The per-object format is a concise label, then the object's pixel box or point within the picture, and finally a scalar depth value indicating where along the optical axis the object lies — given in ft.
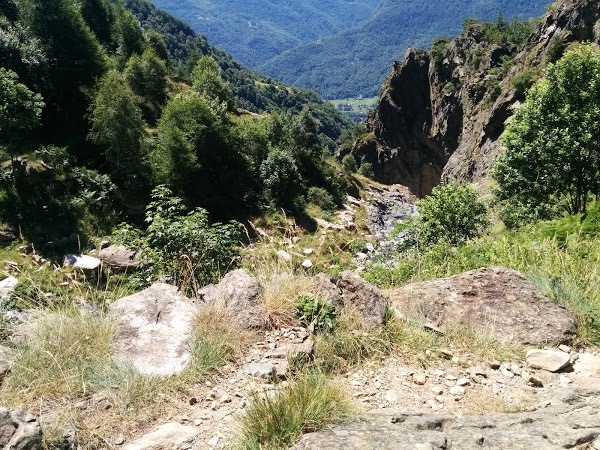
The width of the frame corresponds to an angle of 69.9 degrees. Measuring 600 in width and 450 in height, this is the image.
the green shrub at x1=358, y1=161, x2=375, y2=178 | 324.19
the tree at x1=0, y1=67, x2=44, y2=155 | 79.97
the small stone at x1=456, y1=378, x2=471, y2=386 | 14.13
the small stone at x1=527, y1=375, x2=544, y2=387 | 14.06
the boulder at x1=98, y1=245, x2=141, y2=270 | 58.05
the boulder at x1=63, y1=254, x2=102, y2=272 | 68.18
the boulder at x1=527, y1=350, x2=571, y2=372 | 14.93
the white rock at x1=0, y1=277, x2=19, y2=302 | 17.90
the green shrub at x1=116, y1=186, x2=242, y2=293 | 26.07
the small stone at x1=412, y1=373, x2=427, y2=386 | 14.33
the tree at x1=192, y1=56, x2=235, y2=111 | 157.38
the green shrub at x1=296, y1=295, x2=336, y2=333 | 16.50
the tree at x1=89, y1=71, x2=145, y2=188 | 97.09
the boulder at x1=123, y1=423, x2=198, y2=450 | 11.39
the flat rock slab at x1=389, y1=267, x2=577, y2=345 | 16.78
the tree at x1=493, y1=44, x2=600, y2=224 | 55.06
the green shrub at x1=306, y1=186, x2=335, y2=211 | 136.56
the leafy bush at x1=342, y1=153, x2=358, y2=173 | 319.47
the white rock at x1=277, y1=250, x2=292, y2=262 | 21.73
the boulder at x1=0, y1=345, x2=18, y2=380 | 13.75
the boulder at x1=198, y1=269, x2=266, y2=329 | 17.19
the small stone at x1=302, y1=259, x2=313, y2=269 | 22.26
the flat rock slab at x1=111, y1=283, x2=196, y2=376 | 14.92
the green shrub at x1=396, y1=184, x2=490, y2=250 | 53.62
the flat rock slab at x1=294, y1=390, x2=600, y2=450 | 10.32
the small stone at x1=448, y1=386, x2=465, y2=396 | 13.71
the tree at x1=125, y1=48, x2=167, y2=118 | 141.90
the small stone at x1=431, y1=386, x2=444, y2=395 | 13.81
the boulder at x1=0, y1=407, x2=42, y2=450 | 10.43
